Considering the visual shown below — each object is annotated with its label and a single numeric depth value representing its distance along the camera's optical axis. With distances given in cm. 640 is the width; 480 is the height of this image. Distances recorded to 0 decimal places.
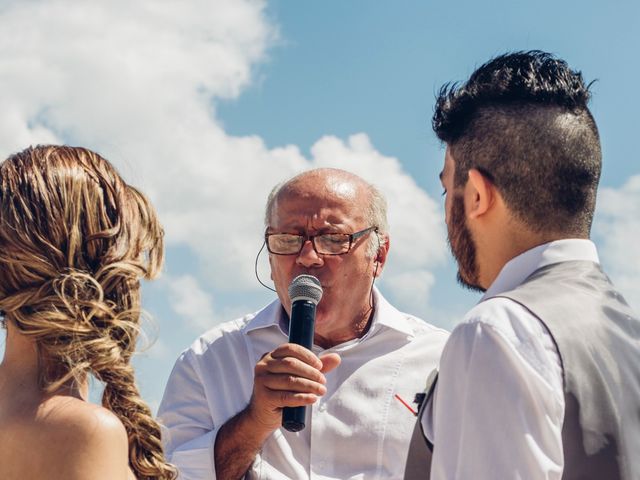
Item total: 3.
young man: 229
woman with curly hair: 244
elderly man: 454
